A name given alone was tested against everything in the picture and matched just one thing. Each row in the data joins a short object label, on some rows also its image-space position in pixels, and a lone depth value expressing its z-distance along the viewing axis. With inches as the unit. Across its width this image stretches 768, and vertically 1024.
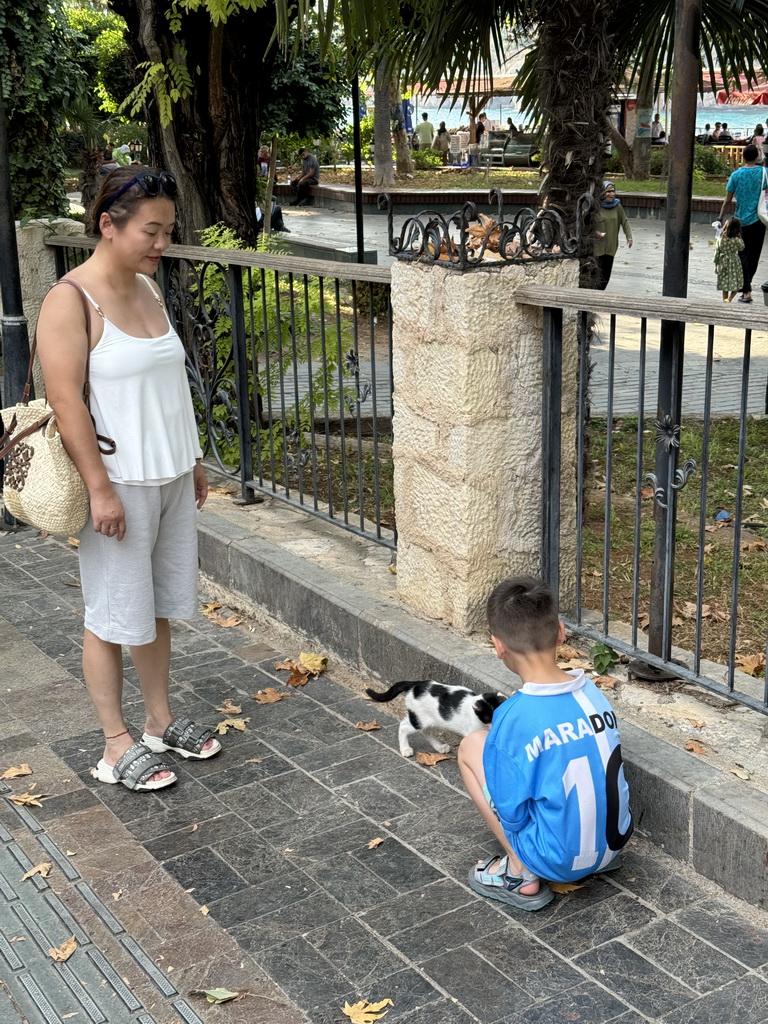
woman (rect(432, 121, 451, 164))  1766.7
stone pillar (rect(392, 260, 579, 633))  154.6
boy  117.0
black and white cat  143.0
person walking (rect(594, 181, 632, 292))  491.8
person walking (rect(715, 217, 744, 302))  503.2
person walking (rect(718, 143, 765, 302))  555.5
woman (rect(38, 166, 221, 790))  136.9
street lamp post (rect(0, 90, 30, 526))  253.4
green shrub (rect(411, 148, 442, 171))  1638.8
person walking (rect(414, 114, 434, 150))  1818.4
